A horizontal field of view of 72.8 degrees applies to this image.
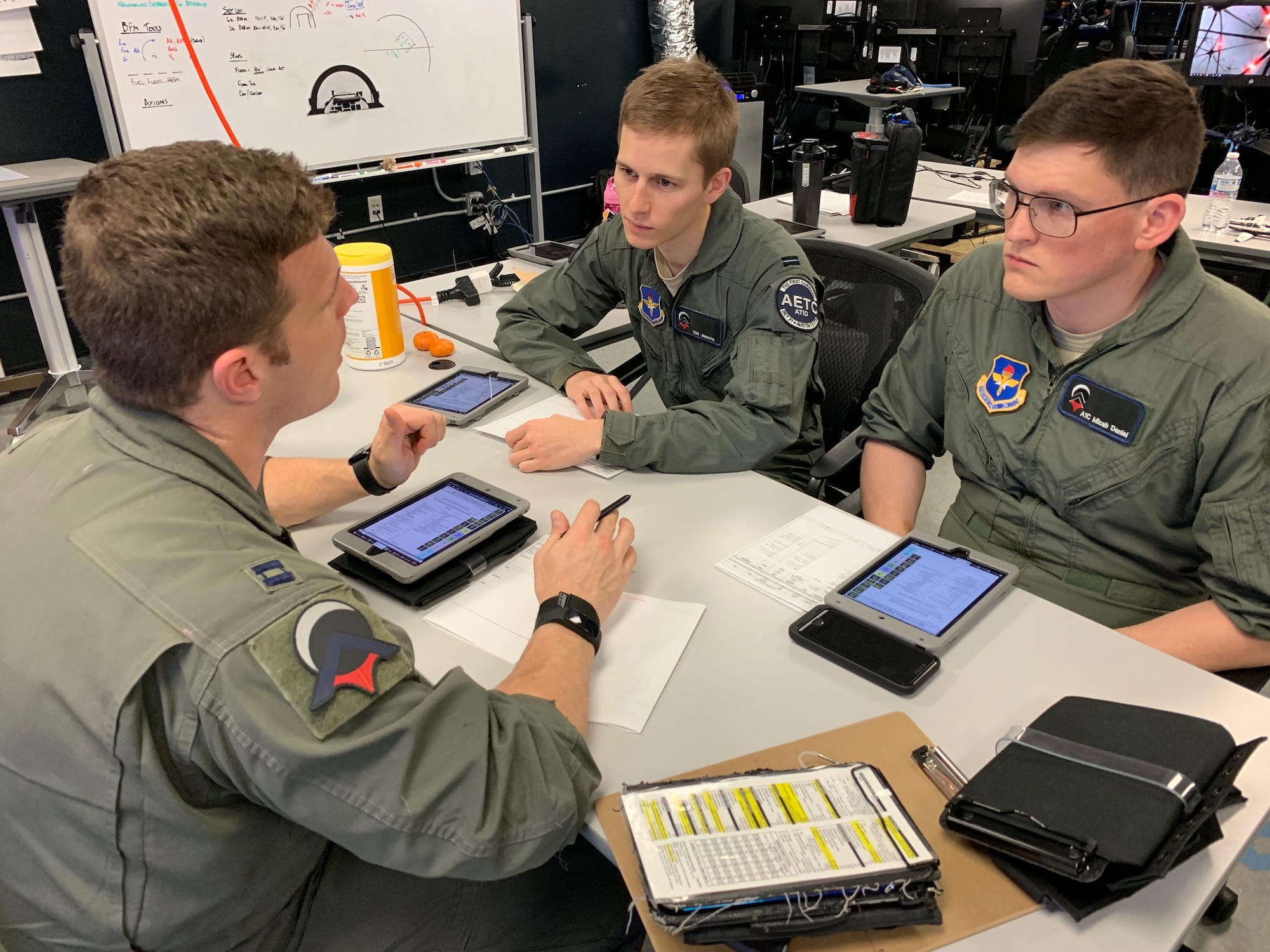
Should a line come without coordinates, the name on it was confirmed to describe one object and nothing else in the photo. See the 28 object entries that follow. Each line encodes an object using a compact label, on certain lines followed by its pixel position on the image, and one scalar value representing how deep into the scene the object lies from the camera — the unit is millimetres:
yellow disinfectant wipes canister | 1772
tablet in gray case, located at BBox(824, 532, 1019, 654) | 1066
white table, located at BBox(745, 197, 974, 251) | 2883
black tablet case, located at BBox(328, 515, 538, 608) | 1151
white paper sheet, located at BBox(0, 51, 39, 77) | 3248
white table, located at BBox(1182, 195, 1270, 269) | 2633
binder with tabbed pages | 727
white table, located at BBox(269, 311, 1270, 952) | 773
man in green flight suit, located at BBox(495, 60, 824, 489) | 1493
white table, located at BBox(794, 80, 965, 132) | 5023
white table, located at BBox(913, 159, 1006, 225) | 3241
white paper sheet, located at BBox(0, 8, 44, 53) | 3191
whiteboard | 3221
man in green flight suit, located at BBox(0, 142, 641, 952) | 696
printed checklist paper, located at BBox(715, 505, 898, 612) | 1181
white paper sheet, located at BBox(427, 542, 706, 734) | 992
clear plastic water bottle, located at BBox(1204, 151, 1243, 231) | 2861
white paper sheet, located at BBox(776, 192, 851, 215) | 3248
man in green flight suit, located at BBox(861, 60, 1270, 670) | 1208
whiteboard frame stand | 3162
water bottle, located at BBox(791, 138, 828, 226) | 2898
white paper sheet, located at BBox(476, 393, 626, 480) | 1615
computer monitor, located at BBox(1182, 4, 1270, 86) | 3594
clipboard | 737
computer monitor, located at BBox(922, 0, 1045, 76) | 4969
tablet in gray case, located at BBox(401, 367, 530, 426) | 1675
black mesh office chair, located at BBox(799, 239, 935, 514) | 1729
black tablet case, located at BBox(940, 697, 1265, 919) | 736
